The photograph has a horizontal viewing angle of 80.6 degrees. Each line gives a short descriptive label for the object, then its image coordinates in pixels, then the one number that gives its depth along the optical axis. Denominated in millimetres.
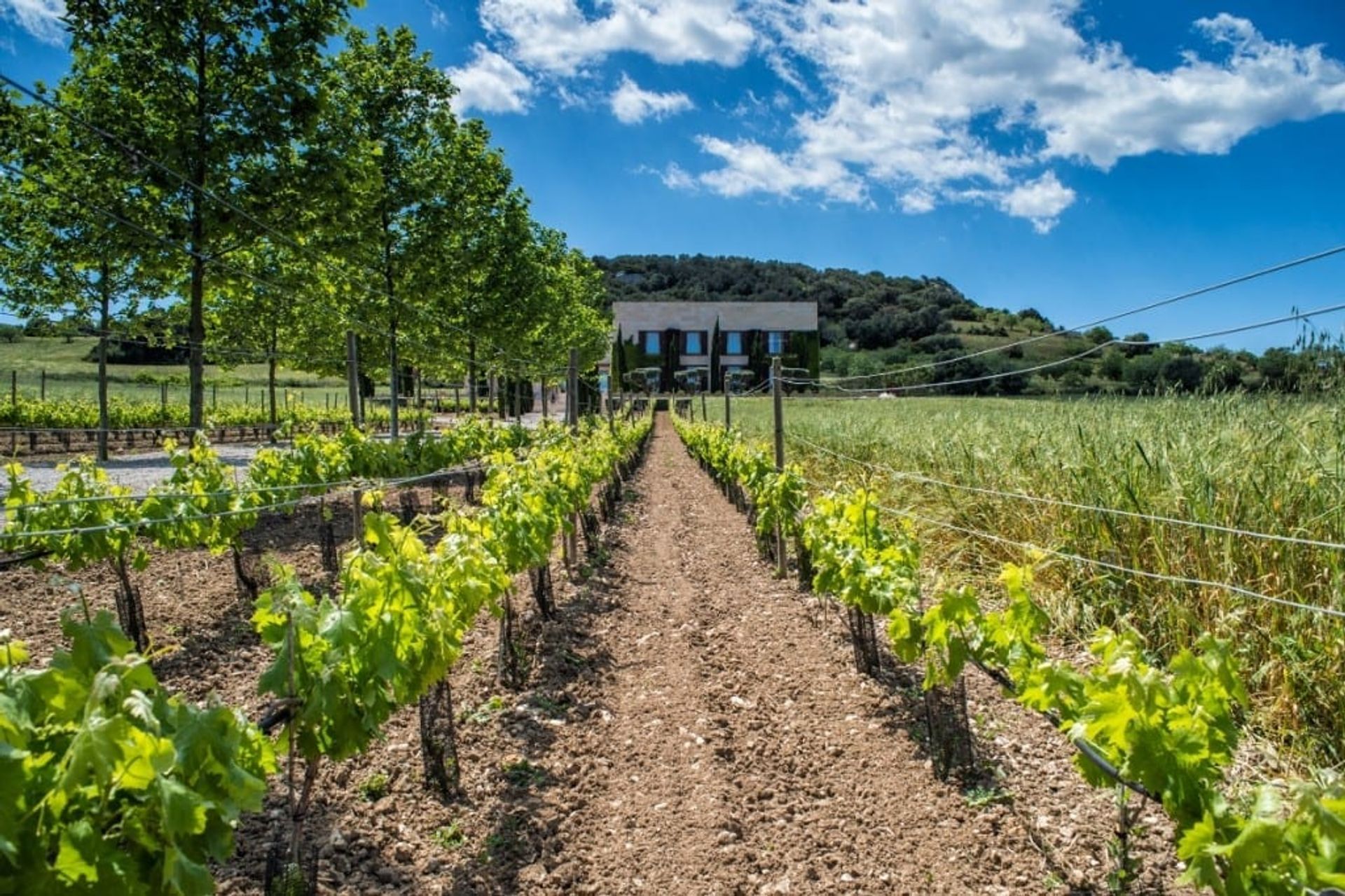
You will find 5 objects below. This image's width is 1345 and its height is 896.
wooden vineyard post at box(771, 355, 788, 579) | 7777
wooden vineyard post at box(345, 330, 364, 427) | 7766
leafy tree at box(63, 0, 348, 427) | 8734
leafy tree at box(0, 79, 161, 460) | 8852
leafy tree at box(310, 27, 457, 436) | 12188
